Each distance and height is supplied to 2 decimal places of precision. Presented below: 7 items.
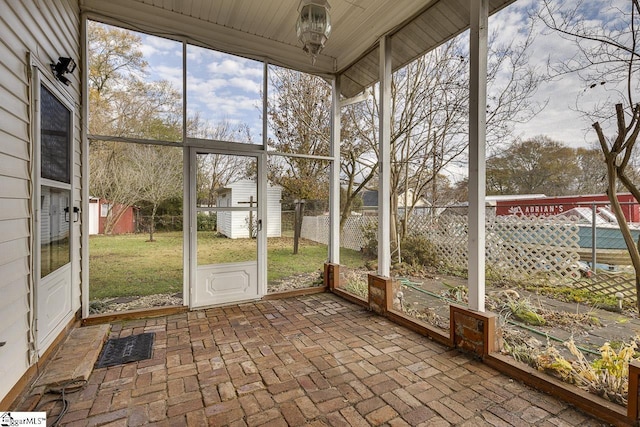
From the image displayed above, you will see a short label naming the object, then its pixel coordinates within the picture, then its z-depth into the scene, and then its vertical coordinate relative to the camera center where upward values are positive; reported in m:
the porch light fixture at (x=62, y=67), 2.34 +1.16
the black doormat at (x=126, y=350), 2.38 -1.24
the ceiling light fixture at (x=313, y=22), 2.18 +1.42
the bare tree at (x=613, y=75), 2.11 +1.03
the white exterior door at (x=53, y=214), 2.11 -0.04
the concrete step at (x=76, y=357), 2.00 -1.17
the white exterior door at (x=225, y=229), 3.57 -0.25
